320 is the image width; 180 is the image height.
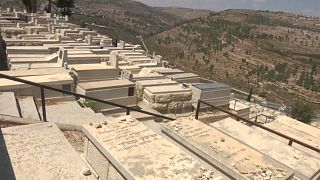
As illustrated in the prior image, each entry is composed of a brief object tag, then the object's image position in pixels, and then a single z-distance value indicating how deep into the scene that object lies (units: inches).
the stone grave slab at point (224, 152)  201.8
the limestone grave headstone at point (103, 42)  1149.7
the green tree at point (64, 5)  1670.0
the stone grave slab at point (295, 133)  326.0
